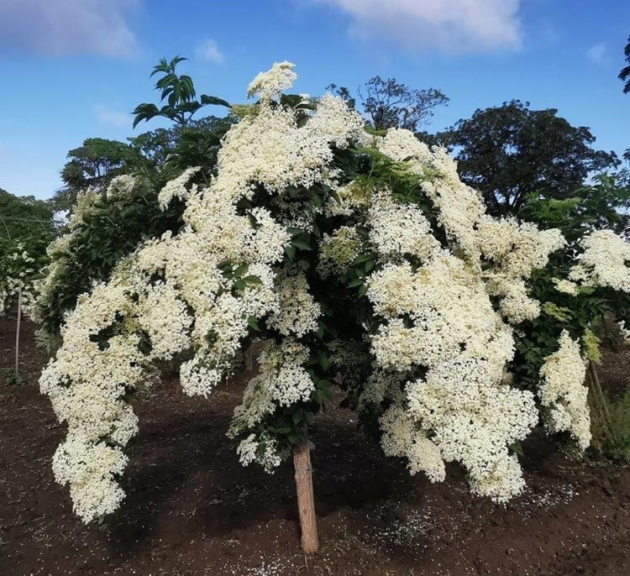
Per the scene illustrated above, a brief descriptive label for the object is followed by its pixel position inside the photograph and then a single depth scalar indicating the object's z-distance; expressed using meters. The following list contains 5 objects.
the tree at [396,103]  24.22
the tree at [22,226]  10.17
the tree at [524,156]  25.08
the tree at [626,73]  25.08
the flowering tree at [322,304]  3.04
